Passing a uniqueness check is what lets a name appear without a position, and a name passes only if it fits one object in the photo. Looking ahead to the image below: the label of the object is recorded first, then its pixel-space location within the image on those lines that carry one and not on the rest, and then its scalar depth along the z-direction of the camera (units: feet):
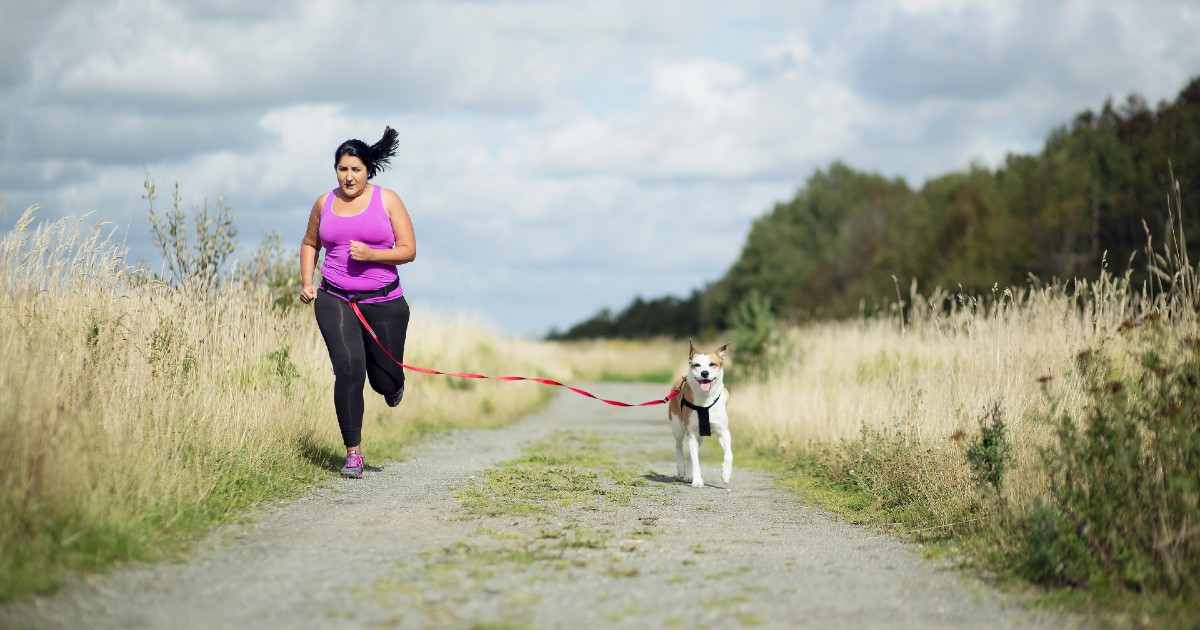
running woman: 28.19
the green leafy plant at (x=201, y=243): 38.68
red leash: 28.53
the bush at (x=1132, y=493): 17.29
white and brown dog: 30.63
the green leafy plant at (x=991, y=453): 22.31
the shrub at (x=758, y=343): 70.23
